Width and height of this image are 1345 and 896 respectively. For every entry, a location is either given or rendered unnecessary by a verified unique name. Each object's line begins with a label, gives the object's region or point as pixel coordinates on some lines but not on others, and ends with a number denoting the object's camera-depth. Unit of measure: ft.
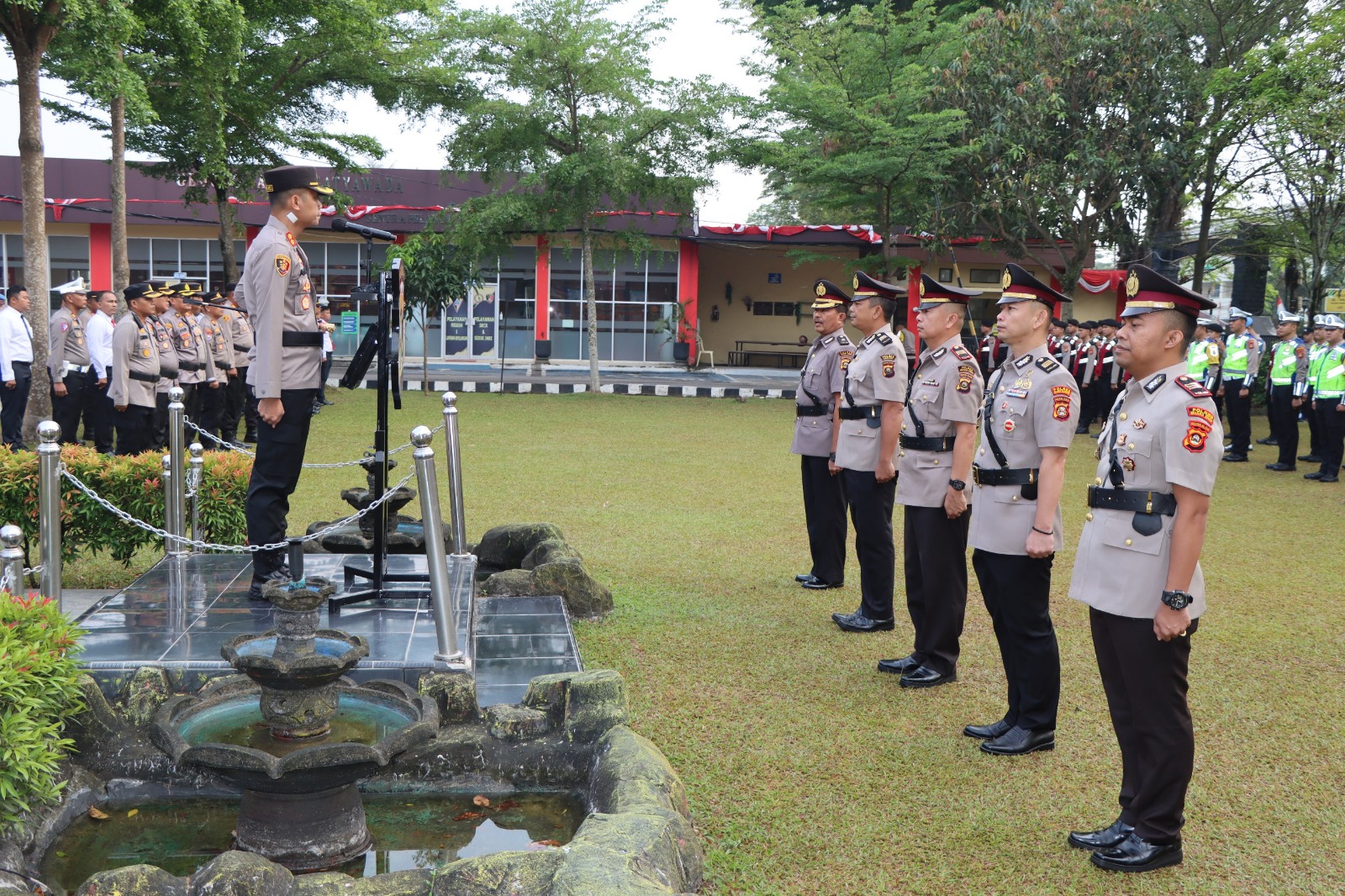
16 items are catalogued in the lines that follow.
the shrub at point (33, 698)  9.87
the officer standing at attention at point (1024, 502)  14.24
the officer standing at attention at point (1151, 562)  11.12
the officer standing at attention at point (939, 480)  16.81
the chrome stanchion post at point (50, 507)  14.24
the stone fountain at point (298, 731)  10.36
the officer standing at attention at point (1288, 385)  44.88
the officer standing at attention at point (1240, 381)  46.98
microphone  16.80
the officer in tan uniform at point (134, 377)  34.45
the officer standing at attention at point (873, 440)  19.66
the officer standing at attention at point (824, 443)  22.62
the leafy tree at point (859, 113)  66.49
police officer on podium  16.65
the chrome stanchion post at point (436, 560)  14.01
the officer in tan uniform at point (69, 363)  39.34
